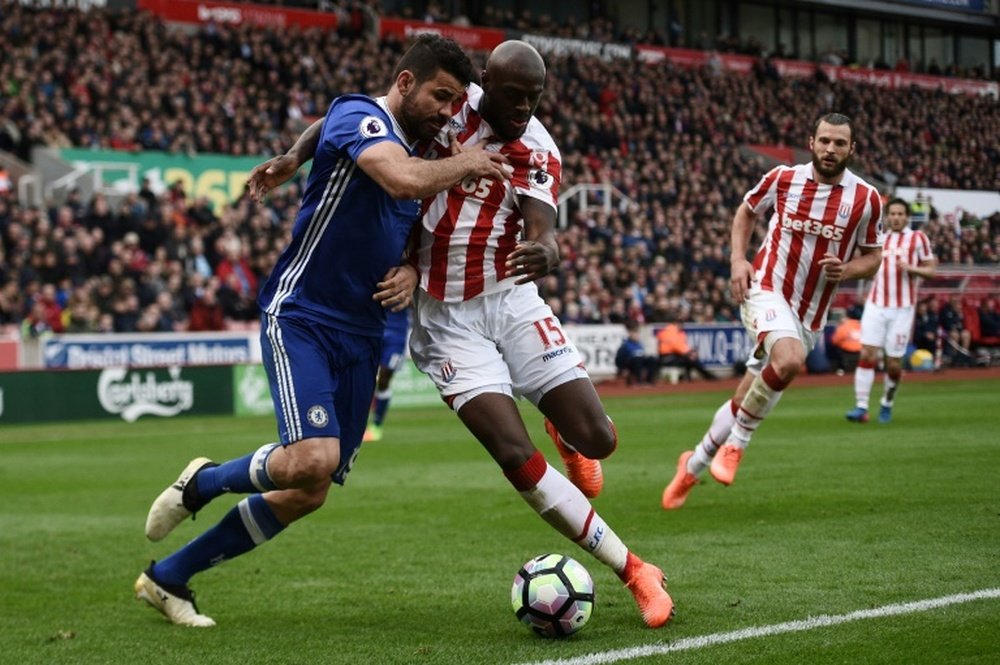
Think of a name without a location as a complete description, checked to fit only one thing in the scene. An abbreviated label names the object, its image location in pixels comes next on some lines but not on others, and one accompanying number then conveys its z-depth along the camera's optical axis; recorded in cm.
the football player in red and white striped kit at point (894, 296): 1786
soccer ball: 596
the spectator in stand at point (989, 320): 3241
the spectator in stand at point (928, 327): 3178
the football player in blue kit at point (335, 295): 602
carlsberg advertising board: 2177
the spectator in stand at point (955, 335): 3203
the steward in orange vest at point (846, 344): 3097
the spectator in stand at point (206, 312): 2423
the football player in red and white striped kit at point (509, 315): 622
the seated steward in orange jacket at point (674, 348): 2920
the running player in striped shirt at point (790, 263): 977
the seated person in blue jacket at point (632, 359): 2800
